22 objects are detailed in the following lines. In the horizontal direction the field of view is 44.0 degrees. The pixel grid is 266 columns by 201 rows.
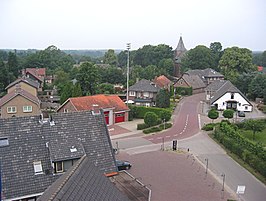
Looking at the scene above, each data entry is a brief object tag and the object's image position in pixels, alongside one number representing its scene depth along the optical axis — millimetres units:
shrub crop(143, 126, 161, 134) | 37419
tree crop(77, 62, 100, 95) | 54844
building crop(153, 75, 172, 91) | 67838
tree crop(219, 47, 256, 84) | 71125
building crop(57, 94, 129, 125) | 39928
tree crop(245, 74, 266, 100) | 58125
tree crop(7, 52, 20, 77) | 77488
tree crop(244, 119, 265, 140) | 34500
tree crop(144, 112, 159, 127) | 38909
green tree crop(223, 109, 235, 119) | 41231
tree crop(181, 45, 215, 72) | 88312
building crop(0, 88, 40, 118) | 41688
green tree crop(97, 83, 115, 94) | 62828
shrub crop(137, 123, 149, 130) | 38969
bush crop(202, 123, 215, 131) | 38375
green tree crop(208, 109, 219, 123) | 40125
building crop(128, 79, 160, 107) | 53562
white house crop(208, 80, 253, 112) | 50125
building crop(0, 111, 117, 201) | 16344
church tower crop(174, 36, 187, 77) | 96200
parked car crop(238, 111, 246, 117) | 46400
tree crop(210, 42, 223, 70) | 94012
